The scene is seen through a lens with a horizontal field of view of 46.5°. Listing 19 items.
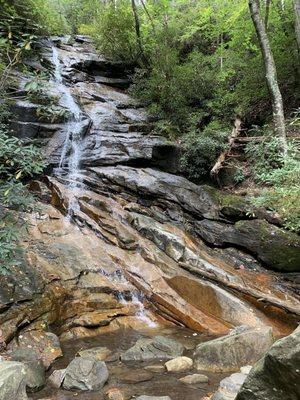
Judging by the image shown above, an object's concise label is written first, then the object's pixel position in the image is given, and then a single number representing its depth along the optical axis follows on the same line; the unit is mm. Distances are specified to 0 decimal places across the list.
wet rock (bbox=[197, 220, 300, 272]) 8781
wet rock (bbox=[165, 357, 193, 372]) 5160
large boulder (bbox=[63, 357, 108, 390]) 4586
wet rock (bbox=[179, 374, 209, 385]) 4777
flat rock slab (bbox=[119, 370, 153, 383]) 4891
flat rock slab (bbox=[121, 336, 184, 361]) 5590
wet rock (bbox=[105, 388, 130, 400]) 4359
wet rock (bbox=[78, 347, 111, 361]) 5539
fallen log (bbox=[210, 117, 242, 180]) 11877
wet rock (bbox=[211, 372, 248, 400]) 3971
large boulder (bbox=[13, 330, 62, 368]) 5512
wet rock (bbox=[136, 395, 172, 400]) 4112
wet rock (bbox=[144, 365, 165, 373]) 5164
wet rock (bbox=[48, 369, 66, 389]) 4691
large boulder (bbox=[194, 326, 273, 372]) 5195
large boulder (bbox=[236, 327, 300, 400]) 2232
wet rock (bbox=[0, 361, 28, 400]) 3432
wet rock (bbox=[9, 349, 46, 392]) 4571
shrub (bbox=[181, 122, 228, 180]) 12180
